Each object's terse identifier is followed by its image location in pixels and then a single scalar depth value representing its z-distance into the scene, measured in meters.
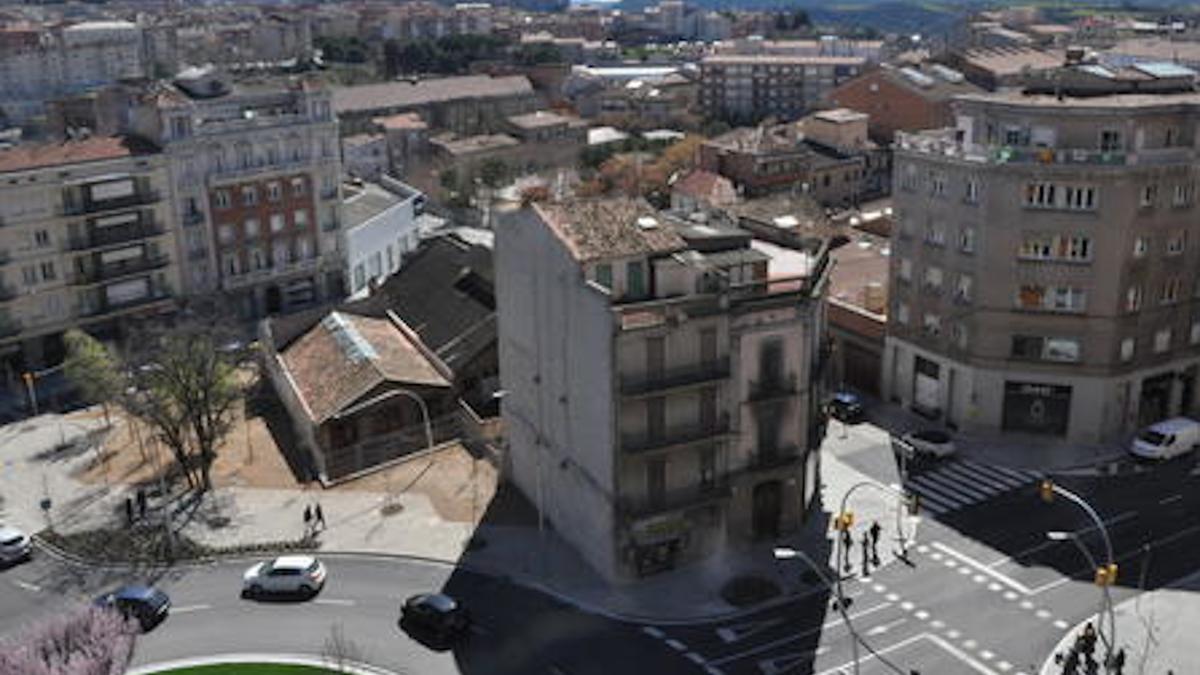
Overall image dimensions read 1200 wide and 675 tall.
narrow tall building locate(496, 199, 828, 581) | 47.91
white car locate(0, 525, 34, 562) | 54.97
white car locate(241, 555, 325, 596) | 50.28
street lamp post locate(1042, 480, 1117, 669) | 36.78
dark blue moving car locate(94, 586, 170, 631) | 48.16
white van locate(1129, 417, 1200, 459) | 61.25
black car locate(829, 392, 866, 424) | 68.56
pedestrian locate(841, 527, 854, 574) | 52.06
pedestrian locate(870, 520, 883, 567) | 52.12
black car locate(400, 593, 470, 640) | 46.47
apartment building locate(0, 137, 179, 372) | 81.06
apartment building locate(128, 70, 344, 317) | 88.75
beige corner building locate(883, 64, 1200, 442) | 60.56
